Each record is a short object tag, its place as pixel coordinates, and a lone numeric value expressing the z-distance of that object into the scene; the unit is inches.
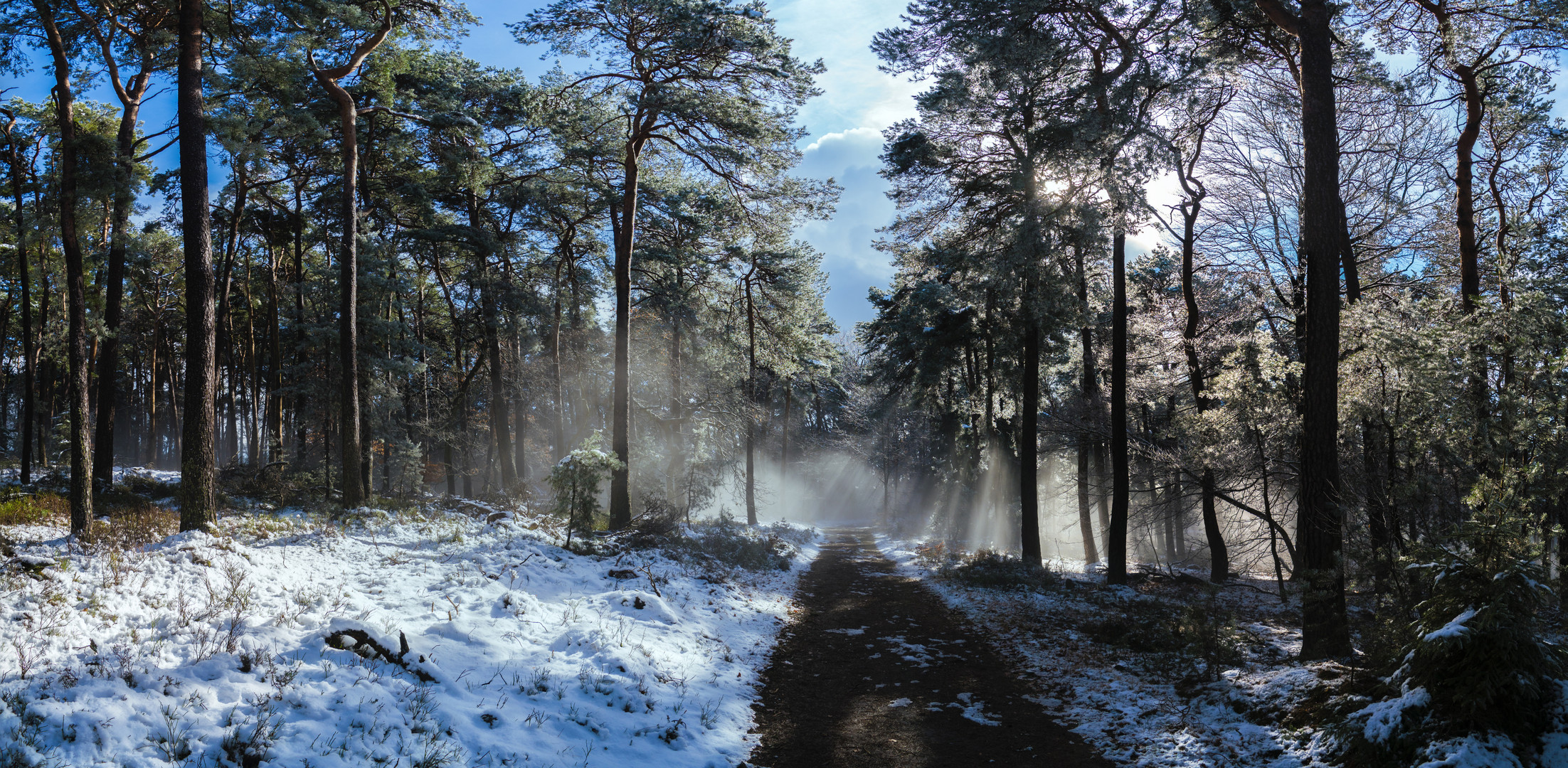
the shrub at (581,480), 462.3
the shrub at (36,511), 377.4
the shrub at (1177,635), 268.7
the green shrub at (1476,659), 151.5
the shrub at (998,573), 526.0
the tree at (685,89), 520.7
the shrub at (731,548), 563.2
